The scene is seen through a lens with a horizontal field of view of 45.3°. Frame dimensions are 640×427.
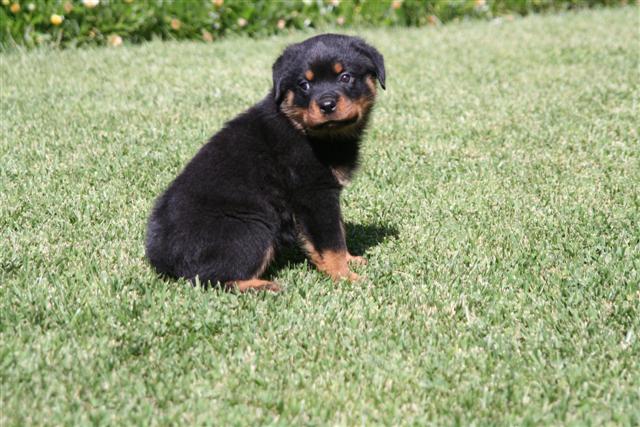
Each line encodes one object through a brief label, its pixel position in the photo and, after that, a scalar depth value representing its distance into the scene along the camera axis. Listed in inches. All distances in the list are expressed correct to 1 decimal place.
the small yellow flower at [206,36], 387.5
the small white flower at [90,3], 334.8
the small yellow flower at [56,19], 332.0
